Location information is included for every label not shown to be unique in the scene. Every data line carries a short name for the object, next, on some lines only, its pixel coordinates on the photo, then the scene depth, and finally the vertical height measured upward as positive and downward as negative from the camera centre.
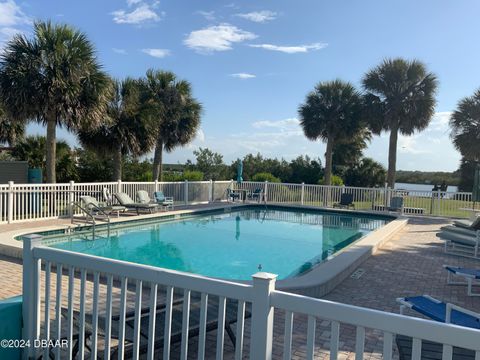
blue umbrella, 20.00 -0.06
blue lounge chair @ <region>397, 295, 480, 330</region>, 3.47 -1.17
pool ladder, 10.30 -1.23
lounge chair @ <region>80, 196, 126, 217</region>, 10.90 -1.14
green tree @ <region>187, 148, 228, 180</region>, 30.23 +0.54
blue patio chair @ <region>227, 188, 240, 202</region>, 19.03 -1.07
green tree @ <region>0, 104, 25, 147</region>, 19.98 +1.38
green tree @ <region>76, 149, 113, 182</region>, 21.41 -0.18
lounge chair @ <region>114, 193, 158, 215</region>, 12.81 -1.15
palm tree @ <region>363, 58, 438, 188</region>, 20.03 +3.89
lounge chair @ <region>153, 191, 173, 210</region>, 14.24 -1.12
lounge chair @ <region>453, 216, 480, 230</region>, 8.94 -0.96
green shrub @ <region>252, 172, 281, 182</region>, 24.40 -0.27
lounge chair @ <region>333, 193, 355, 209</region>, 16.84 -0.97
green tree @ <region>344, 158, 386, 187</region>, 29.52 +0.26
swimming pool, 8.12 -1.75
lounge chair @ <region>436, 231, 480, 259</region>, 8.17 -1.21
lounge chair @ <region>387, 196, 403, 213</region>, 15.86 -0.93
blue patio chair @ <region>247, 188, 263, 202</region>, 18.92 -1.02
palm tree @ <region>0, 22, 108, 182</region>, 12.53 +2.52
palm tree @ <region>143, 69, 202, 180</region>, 20.31 +2.89
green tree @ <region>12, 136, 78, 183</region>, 17.78 +0.32
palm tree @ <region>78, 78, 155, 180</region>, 16.77 +1.45
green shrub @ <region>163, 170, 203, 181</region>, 23.33 -0.43
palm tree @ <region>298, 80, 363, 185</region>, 21.78 +3.28
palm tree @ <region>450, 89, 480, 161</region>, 18.50 +2.52
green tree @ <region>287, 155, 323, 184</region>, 30.38 +0.37
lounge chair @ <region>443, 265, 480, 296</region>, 5.41 -1.19
